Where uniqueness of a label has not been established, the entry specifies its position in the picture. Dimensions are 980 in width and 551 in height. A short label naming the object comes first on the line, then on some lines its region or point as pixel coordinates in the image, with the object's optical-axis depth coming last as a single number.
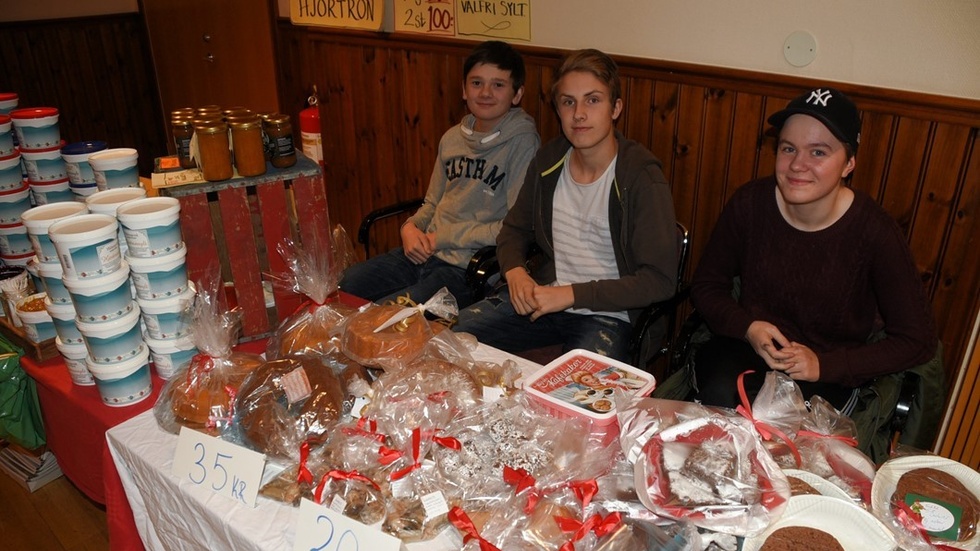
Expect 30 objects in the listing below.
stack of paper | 2.42
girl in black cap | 1.73
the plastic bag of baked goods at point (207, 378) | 1.40
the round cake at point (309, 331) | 1.59
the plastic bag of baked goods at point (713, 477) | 1.00
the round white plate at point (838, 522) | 1.00
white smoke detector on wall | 1.99
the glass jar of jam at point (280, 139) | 1.78
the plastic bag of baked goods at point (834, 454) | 1.14
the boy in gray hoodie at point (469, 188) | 2.59
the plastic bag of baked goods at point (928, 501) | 1.01
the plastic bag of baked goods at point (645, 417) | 1.16
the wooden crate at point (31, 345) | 1.77
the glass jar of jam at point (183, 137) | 1.79
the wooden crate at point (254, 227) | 1.70
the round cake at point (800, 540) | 0.99
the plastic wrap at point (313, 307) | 1.59
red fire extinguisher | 3.98
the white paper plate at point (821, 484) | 1.07
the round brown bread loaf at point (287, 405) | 1.30
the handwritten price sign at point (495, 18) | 2.69
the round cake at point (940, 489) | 1.03
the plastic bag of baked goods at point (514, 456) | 1.15
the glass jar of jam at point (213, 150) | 1.67
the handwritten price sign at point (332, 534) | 1.06
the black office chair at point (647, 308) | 2.02
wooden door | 4.24
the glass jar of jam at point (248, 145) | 1.71
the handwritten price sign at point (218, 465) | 1.25
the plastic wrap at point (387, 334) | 1.49
